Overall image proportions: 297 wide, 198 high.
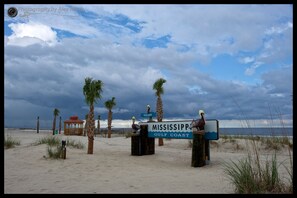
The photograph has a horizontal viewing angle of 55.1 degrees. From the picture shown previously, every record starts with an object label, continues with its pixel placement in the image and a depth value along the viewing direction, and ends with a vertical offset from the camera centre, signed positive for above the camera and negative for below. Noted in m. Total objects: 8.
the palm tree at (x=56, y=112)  45.39 -0.13
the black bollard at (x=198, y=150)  10.66 -1.45
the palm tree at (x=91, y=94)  14.17 +0.88
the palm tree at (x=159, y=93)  20.45 +1.35
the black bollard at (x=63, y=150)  10.97 -1.50
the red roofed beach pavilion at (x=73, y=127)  35.78 -1.99
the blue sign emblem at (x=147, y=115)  15.22 -0.19
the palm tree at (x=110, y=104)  34.66 +0.90
